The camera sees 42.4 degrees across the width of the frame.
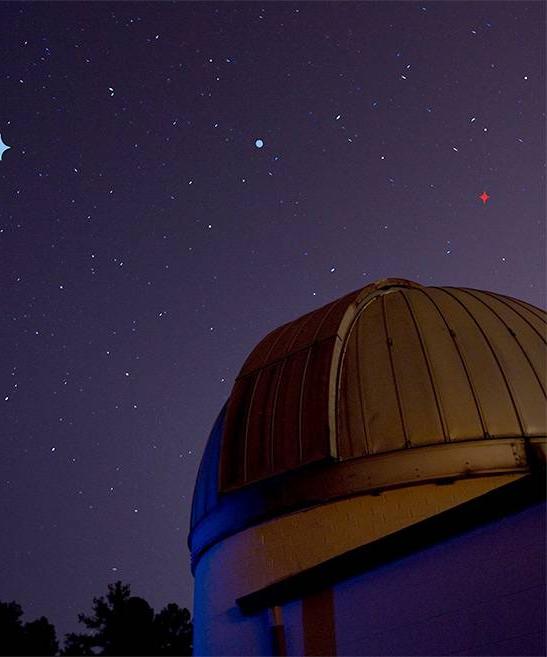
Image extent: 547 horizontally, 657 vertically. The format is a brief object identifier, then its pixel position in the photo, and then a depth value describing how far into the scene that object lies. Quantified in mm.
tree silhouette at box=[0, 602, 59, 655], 21988
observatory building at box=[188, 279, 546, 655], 4648
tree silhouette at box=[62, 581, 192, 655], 21703
